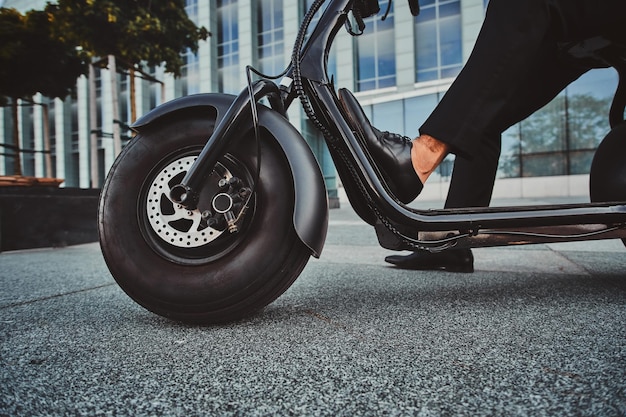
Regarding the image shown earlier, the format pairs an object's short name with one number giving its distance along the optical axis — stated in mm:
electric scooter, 1119
